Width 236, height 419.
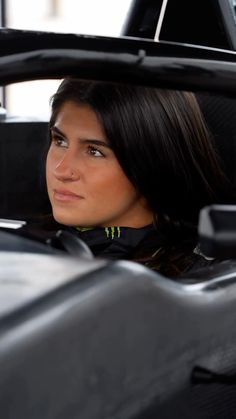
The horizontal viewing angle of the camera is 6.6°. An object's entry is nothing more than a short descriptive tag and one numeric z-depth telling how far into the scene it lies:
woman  2.83
